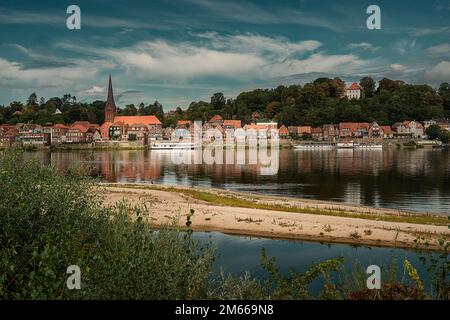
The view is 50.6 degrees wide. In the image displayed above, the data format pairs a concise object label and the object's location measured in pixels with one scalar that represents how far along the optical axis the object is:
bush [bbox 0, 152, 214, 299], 9.62
